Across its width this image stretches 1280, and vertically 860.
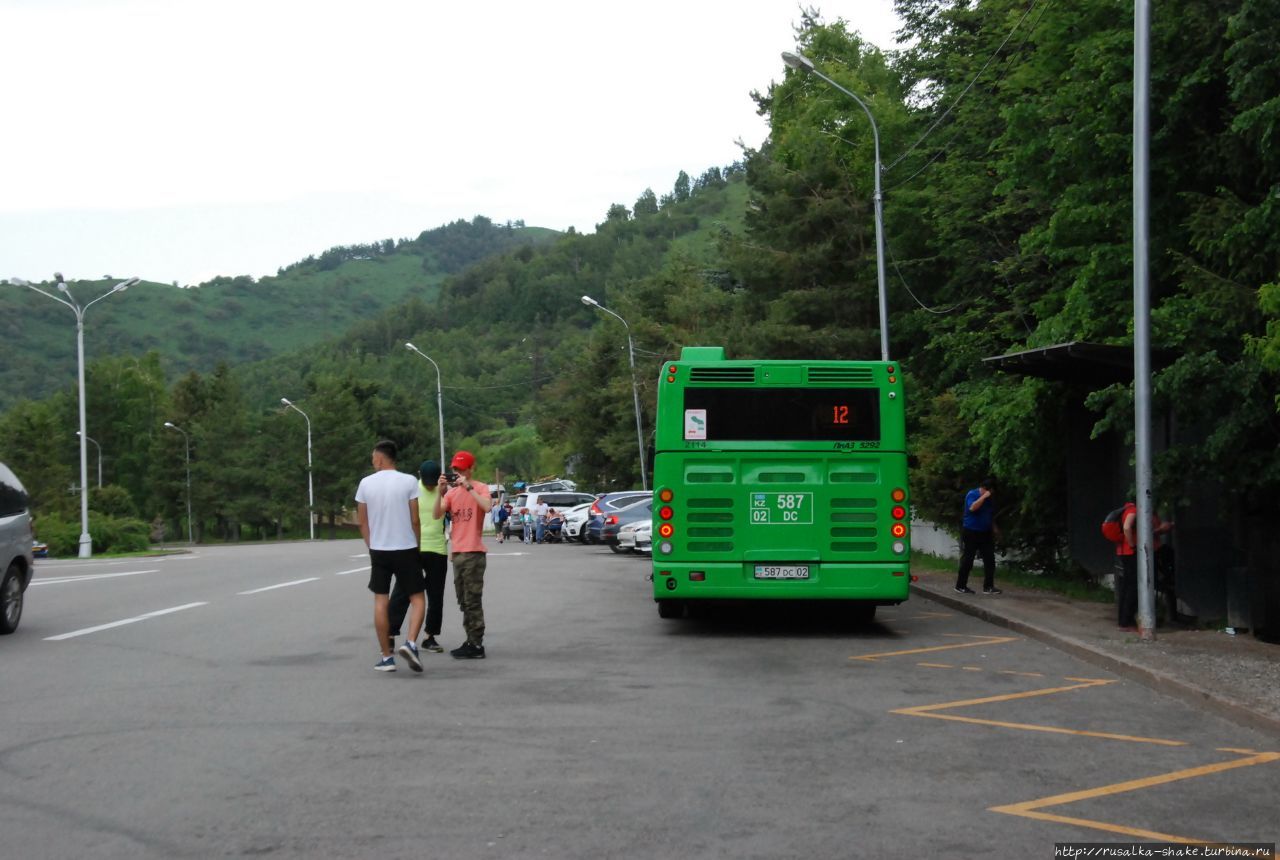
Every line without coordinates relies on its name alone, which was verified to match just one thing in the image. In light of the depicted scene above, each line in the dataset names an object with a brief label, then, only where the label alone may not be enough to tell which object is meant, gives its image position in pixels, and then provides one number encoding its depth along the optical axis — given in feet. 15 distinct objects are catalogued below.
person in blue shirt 65.26
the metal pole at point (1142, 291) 45.47
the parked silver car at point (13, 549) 49.39
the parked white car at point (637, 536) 121.08
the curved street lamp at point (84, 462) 164.35
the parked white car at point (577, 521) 157.99
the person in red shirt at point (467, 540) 42.68
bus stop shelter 46.09
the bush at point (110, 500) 343.46
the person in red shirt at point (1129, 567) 48.49
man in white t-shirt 39.86
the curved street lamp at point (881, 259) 90.68
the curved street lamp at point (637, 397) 180.45
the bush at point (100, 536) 203.62
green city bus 49.80
